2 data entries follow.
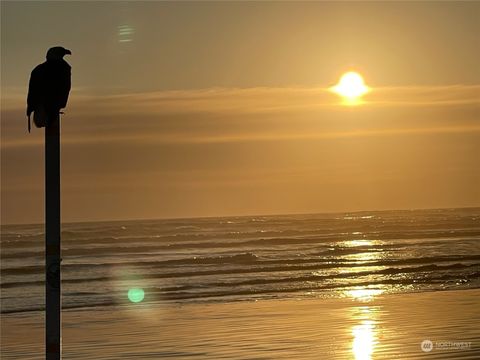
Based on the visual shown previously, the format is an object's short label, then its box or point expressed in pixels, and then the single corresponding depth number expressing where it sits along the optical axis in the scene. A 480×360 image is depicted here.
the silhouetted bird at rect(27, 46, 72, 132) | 10.40
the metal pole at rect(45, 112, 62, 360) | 9.74
